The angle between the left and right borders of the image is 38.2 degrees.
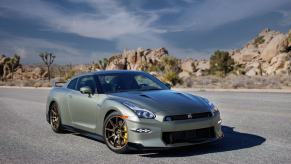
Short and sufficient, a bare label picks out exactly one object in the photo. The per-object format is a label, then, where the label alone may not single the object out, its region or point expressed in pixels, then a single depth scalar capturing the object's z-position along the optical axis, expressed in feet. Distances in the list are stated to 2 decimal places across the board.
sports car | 20.10
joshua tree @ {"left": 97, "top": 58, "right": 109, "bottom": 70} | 317.59
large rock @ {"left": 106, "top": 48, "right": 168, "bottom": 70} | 394.75
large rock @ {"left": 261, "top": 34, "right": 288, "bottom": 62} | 245.86
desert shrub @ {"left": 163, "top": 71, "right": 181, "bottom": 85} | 130.72
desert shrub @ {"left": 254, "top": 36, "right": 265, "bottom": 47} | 341.47
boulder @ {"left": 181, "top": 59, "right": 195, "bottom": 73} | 332.76
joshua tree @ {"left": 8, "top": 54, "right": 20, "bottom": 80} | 367.41
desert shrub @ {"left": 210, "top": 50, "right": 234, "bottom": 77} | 236.96
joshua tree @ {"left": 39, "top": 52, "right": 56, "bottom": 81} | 260.01
